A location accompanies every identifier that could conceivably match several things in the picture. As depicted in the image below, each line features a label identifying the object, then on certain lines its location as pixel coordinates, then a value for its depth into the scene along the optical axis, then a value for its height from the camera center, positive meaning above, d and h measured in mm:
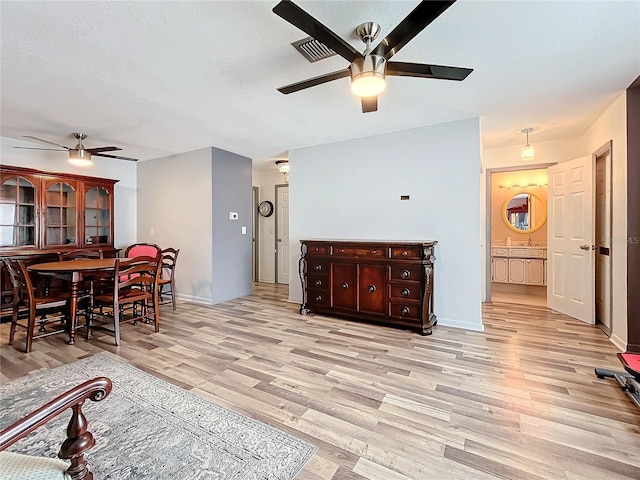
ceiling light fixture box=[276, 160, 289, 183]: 5387 +1294
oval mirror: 5637 +455
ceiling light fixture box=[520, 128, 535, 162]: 4059 +1149
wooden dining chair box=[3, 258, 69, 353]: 2906 -642
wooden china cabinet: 4051 +362
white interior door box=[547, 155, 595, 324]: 3830 -59
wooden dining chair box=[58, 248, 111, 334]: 3360 -612
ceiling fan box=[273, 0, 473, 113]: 1475 +1084
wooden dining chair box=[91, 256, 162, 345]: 3154 -652
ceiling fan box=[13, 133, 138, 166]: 3928 +1138
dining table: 3041 -361
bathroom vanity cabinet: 5445 -548
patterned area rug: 1489 -1140
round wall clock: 6723 +650
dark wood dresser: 3361 -538
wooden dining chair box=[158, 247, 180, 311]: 4387 -615
